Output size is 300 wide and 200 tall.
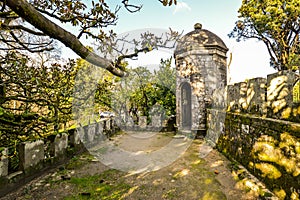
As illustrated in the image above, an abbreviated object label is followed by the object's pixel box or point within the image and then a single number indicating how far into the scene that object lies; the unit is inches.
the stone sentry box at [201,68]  351.9
